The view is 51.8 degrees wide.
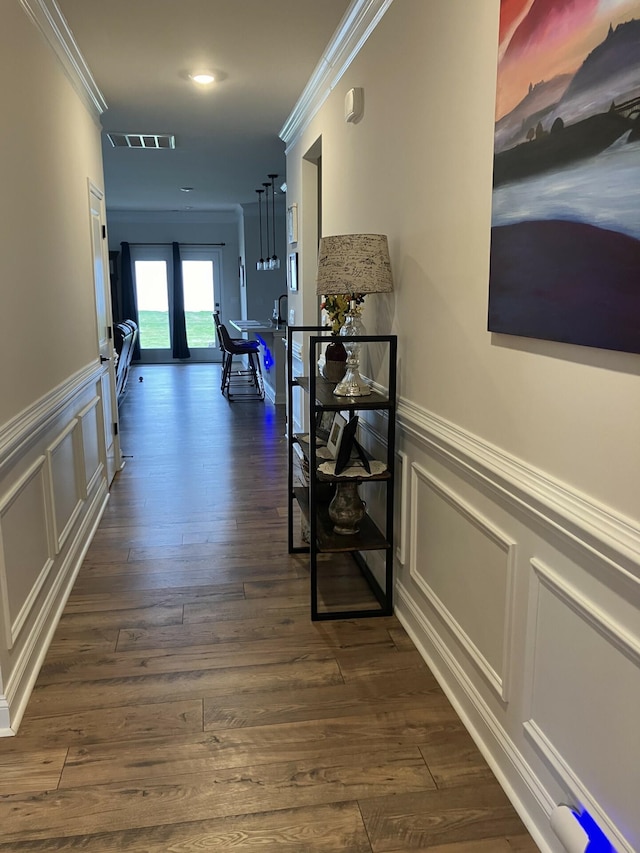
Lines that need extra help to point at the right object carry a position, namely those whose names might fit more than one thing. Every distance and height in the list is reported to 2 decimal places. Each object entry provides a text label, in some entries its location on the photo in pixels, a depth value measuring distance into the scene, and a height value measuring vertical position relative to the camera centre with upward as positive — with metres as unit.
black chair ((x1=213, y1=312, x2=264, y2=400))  8.23 -0.69
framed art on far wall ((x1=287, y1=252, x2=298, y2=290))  5.40 +0.32
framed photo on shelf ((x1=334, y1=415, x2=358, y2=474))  2.62 -0.53
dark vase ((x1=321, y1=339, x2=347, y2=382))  3.02 -0.24
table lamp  2.43 +0.16
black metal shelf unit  2.54 -0.79
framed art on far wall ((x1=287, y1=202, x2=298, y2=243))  5.32 +0.69
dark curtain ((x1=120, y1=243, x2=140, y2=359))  11.34 +0.34
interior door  4.25 -0.13
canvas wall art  1.17 +0.27
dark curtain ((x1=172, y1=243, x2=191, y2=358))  11.54 +0.00
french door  11.56 +0.19
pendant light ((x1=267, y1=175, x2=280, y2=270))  8.47 +0.58
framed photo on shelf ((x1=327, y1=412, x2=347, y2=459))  2.74 -0.53
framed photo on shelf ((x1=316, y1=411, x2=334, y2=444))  3.20 -0.59
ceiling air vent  5.19 +1.34
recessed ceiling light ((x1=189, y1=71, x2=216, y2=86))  3.70 +1.29
